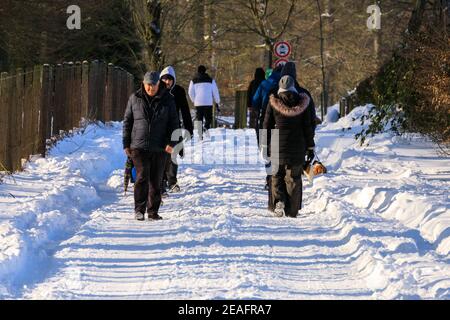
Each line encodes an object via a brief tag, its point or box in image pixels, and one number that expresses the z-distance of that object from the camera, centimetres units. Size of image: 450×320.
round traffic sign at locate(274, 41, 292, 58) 2830
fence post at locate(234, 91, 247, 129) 3653
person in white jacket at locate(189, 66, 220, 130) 2666
